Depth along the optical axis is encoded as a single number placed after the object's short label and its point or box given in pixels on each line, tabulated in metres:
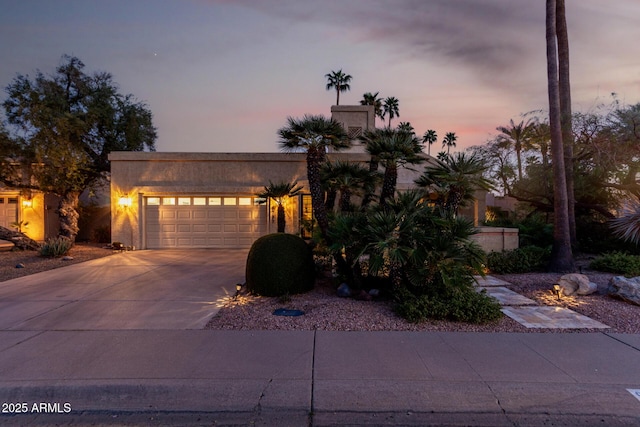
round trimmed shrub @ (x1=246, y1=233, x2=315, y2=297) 6.81
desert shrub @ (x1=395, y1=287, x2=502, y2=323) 5.50
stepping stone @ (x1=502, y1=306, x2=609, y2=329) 5.42
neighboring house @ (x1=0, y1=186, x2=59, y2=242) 16.78
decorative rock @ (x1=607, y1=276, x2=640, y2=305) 6.36
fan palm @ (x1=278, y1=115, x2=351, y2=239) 7.26
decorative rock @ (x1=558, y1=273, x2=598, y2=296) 6.94
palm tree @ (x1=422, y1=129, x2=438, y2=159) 54.21
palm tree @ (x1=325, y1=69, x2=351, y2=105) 34.50
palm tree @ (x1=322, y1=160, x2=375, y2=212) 7.73
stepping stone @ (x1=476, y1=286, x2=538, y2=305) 6.66
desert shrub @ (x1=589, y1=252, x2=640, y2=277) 8.31
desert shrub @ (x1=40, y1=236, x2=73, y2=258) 11.92
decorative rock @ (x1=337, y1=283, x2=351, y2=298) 6.75
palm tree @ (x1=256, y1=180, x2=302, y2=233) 11.12
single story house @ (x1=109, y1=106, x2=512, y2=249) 13.85
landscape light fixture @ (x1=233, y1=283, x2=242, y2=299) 7.01
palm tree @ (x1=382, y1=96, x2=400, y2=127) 41.56
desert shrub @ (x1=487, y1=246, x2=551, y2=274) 9.21
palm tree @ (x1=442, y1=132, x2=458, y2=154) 56.47
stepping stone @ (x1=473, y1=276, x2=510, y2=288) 8.00
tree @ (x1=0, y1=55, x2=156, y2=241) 12.97
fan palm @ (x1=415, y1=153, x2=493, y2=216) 6.20
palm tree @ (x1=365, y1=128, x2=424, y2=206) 6.67
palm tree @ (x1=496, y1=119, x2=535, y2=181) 12.87
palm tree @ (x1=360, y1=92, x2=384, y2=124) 32.81
